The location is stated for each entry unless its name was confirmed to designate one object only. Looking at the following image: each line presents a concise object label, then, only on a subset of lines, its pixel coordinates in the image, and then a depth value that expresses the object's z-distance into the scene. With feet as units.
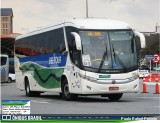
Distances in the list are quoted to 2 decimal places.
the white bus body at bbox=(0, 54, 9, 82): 179.73
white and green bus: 62.13
